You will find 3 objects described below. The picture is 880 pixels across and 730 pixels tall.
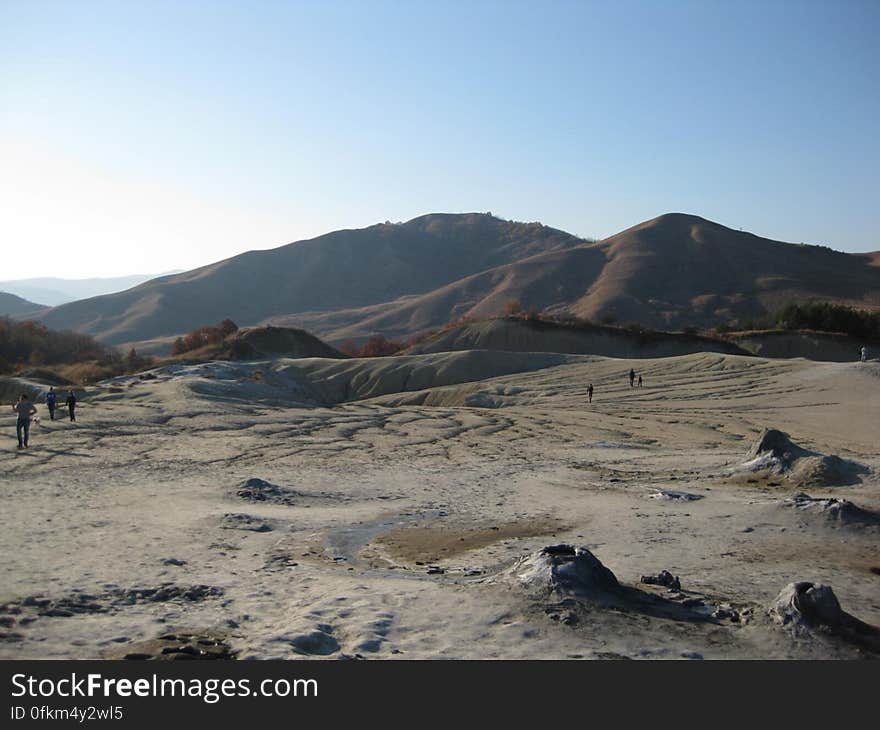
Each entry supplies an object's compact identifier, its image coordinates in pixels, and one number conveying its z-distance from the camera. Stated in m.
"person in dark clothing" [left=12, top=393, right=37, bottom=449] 19.75
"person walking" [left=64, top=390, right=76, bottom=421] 24.98
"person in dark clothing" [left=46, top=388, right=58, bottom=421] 25.20
